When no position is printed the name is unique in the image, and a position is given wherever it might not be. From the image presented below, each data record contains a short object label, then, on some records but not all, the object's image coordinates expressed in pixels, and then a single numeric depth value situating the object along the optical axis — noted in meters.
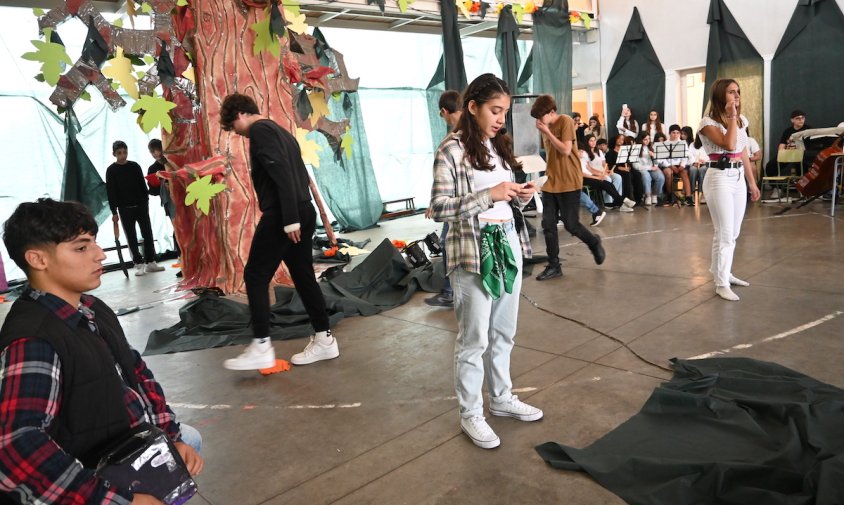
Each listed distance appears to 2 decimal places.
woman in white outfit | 4.66
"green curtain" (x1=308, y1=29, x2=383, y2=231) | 11.63
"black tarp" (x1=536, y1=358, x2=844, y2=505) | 2.30
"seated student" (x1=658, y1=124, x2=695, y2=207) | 11.45
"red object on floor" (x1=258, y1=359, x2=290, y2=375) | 4.15
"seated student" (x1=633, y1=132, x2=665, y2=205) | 11.50
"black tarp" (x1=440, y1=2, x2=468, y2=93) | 10.72
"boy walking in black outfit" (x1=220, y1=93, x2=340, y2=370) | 3.83
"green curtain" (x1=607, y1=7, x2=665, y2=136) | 13.62
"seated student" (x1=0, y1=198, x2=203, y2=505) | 1.38
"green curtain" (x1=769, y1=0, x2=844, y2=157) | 11.01
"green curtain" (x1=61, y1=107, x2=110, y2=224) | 9.22
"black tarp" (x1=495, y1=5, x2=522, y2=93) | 11.75
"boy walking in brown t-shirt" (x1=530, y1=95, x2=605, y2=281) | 5.91
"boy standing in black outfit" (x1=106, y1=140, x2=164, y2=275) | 8.55
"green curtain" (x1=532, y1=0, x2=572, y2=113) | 12.30
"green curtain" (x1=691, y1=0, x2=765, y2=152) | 12.10
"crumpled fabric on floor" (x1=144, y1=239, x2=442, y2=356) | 5.06
